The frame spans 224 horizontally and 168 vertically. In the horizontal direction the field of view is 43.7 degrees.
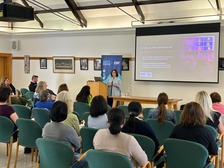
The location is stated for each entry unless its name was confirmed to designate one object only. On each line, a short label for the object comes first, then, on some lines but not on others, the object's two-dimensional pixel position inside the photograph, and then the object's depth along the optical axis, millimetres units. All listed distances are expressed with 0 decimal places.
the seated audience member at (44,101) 5086
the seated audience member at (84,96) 6047
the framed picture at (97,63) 10250
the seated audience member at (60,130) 3047
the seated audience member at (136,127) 3148
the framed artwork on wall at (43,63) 11527
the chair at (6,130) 3964
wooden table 7054
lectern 8748
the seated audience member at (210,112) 3859
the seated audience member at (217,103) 4676
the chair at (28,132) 3707
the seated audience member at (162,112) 3961
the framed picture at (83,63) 10547
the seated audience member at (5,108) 4164
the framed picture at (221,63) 8078
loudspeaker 12045
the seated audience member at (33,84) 9289
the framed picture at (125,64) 9682
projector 5410
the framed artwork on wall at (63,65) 10886
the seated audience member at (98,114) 3578
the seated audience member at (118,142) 2496
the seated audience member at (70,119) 3572
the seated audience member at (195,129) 2906
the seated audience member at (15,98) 7252
